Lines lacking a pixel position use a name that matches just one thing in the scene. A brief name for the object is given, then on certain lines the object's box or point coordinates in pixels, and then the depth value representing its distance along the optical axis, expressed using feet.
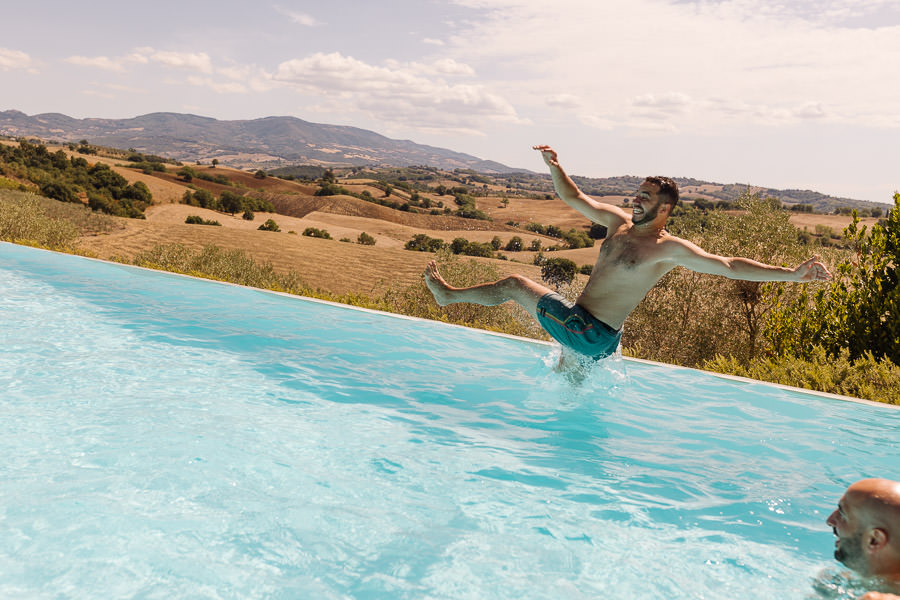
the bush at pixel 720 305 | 33.94
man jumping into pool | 16.96
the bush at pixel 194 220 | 139.74
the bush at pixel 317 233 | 142.08
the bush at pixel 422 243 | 147.23
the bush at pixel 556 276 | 51.60
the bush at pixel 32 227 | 52.95
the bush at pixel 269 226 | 149.48
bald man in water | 7.99
